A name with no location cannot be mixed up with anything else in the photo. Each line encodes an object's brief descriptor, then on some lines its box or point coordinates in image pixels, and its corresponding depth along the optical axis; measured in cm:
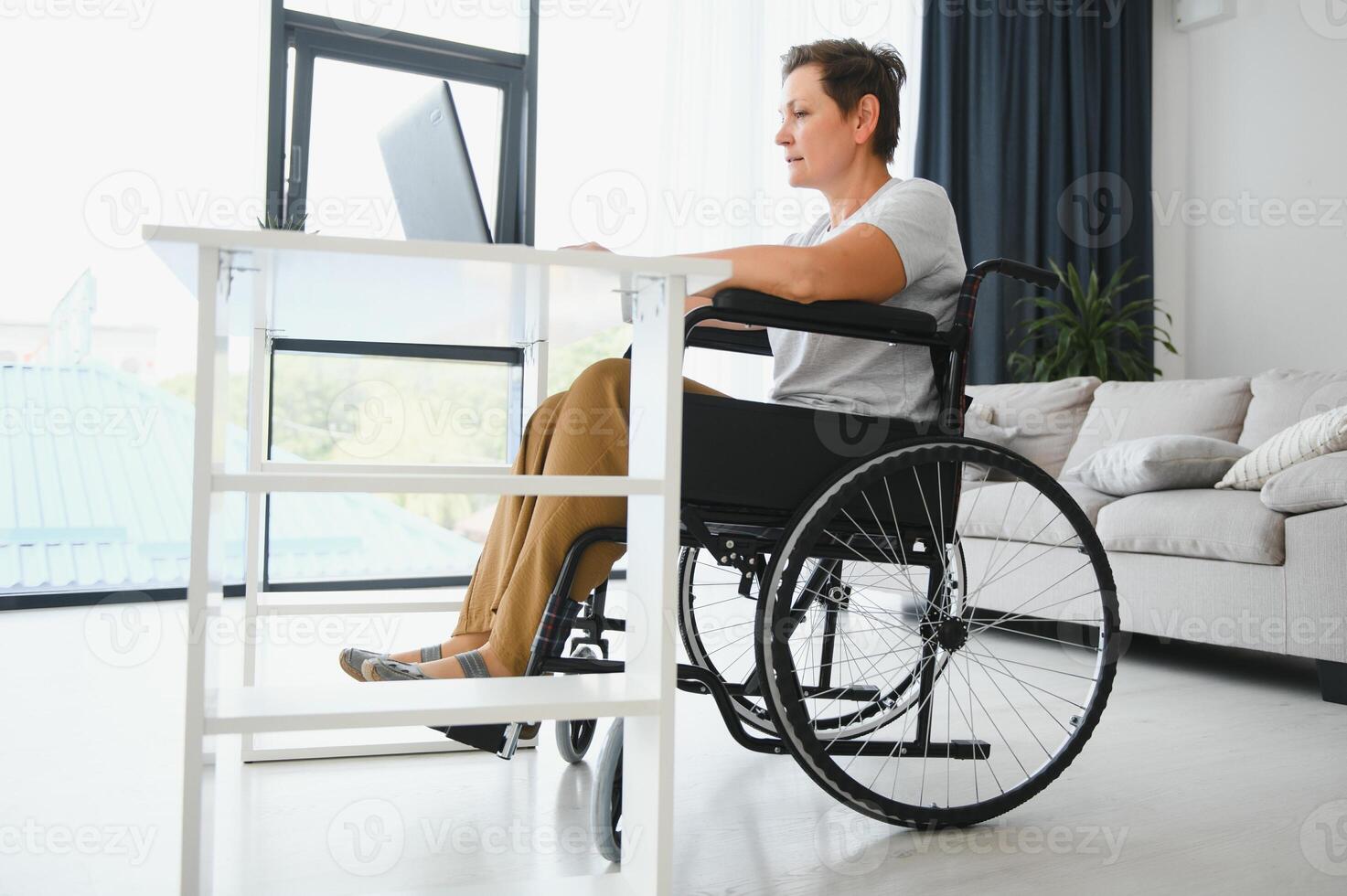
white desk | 84
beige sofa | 205
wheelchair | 114
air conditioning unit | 413
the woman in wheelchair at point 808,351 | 116
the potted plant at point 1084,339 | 399
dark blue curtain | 412
